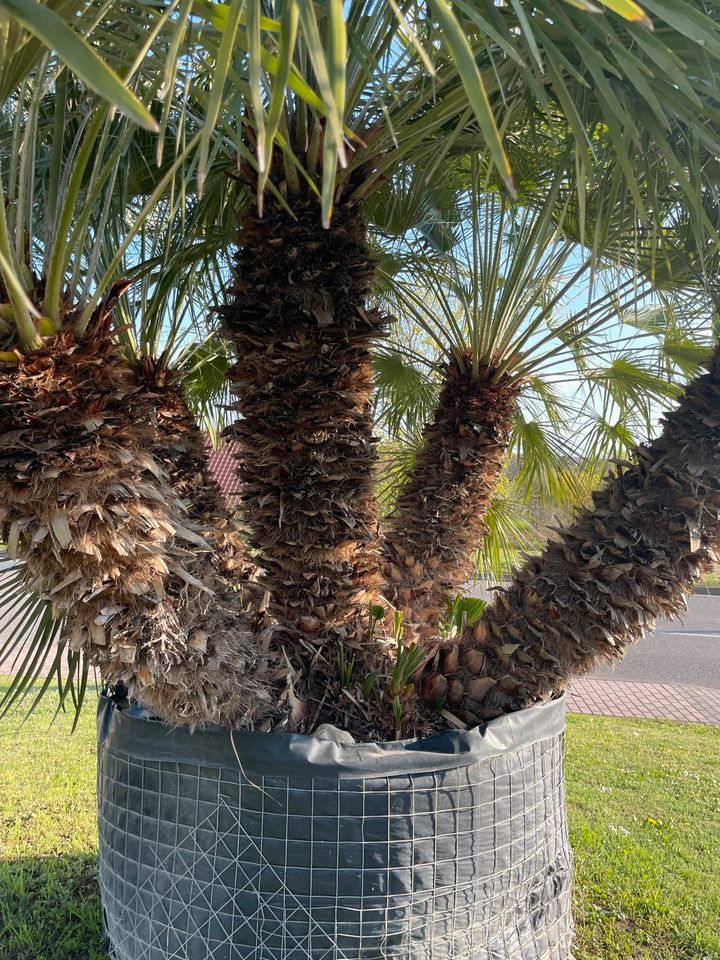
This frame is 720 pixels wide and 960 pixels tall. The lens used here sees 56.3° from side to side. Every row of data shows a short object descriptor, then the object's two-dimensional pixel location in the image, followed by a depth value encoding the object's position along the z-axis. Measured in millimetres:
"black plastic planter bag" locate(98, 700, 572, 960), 1875
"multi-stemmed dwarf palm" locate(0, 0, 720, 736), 988
